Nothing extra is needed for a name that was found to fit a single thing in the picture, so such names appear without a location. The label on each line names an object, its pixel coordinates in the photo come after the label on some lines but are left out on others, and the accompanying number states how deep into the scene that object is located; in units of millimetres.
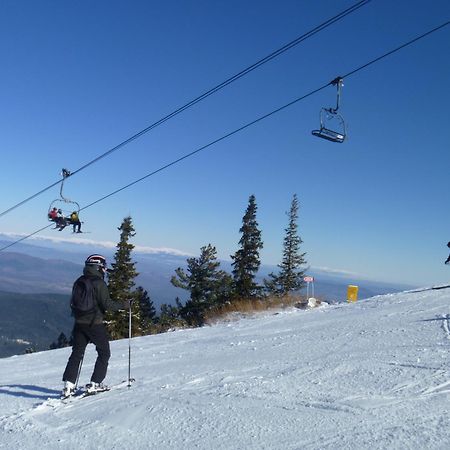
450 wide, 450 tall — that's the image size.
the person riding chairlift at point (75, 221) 20062
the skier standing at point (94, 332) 6867
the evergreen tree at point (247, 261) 40438
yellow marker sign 21203
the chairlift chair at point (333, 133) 9773
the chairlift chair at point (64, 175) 18062
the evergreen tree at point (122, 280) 36500
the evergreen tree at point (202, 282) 41750
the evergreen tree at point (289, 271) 51078
